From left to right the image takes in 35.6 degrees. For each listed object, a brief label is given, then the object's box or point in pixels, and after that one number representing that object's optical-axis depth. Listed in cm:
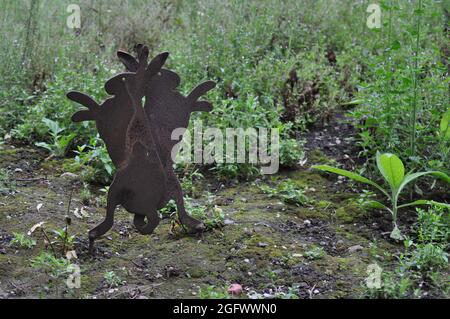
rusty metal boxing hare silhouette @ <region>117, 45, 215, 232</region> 347
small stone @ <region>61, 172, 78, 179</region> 441
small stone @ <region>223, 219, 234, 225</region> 386
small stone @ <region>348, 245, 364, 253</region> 371
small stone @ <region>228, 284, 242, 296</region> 318
